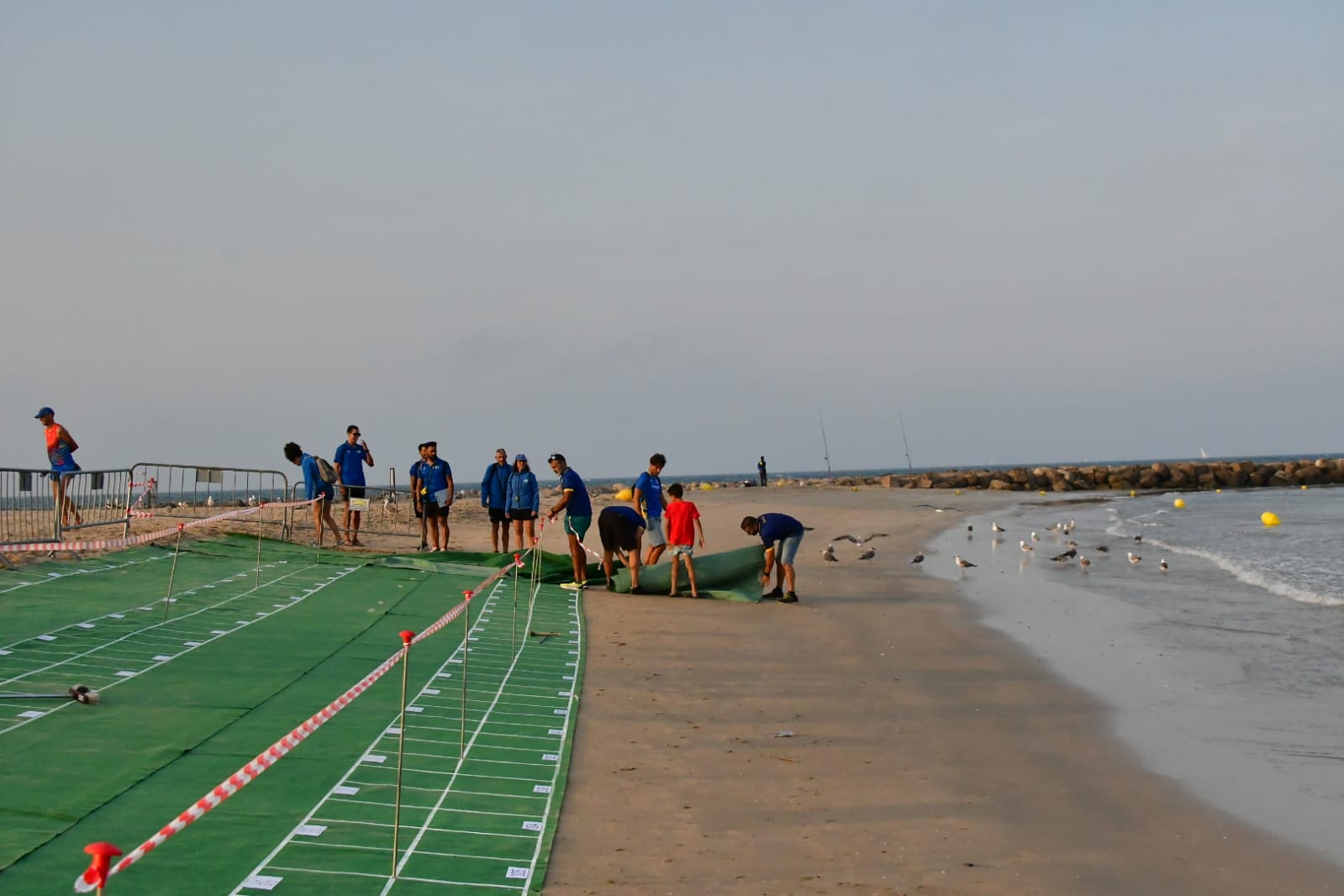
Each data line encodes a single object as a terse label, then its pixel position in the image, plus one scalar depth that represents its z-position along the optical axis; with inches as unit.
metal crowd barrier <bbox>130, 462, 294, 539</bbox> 741.9
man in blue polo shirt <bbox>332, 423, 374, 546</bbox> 720.3
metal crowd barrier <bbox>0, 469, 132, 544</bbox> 582.6
